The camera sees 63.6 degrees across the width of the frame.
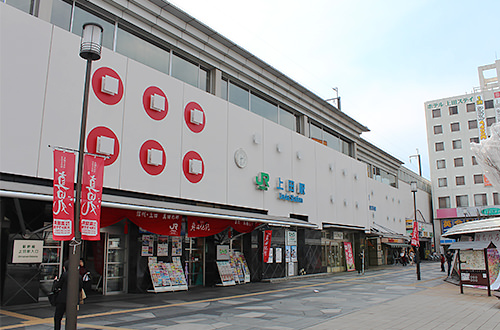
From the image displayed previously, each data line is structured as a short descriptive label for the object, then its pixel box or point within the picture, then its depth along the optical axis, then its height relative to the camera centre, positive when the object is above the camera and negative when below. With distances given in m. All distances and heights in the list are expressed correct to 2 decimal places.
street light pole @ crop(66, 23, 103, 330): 6.88 +0.92
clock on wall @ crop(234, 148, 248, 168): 18.86 +3.91
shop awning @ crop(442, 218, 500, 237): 18.30 +0.72
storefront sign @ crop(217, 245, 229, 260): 18.89 -0.48
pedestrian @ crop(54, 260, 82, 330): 8.08 -1.15
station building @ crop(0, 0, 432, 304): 11.66 +3.71
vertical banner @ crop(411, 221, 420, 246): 24.95 +0.32
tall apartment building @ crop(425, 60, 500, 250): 55.53 +12.95
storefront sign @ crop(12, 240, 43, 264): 11.98 -0.30
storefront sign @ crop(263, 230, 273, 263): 20.05 -0.11
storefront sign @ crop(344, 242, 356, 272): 30.33 -1.14
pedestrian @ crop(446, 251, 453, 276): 26.01 -1.03
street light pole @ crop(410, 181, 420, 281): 23.95 -1.32
